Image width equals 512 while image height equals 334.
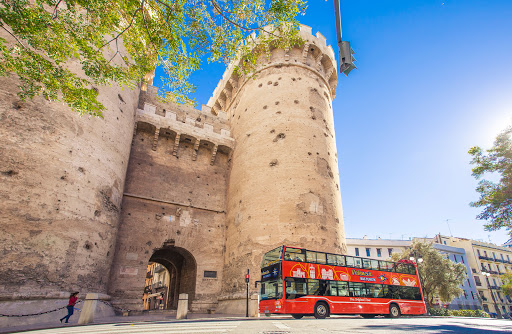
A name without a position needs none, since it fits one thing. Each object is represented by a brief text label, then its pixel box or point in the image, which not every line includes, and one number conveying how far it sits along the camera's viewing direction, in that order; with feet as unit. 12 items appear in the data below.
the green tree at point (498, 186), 42.92
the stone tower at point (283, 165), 47.44
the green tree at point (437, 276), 80.94
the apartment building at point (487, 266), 138.10
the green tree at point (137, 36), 22.75
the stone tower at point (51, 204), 29.84
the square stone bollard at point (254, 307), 38.17
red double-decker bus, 33.58
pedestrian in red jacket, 28.84
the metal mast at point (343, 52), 14.90
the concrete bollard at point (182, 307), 32.30
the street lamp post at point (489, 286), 132.77
